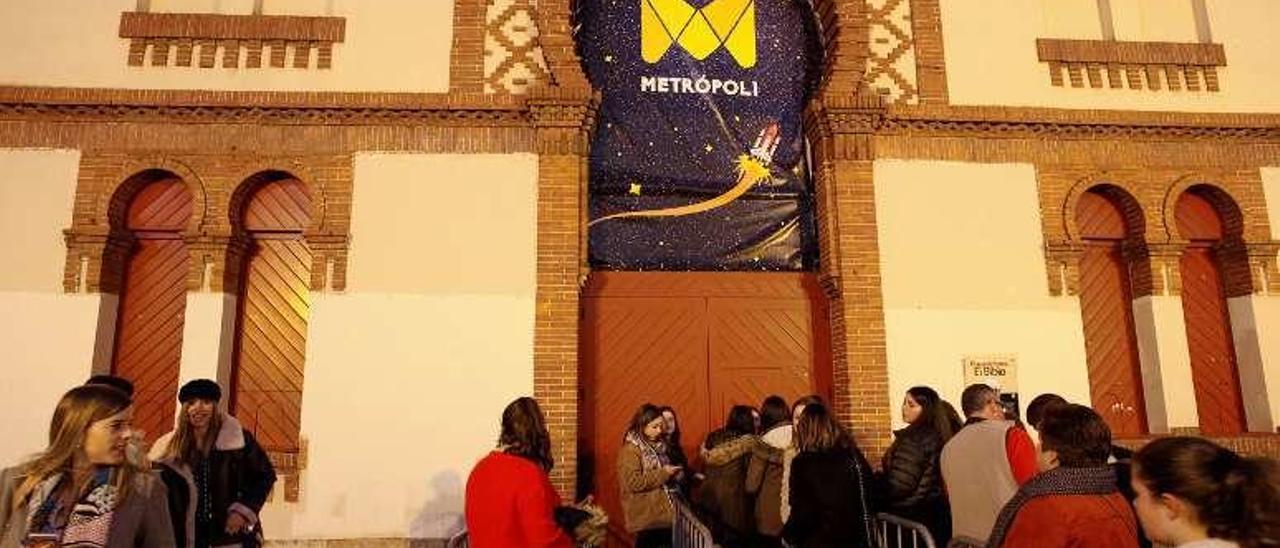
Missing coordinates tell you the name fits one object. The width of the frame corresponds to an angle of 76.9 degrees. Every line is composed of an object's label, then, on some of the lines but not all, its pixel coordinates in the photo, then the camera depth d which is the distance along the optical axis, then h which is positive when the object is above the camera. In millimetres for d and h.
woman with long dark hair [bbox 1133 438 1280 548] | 2240 -213
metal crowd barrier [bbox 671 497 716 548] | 4984 -682
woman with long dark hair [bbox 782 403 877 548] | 4484 -356
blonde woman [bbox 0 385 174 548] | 2795 -183
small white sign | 8953 +569
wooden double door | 9141 +903
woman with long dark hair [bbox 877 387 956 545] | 5164 -304
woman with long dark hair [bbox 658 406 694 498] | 7364 -186
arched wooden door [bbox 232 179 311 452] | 8734 +1280
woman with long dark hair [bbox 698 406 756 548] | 5715 -460
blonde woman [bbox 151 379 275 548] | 4797 -186
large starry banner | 9617 +3516
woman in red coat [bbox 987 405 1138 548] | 3023 -290
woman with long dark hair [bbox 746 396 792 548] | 5703 -423
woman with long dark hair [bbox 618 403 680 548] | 6152 -409
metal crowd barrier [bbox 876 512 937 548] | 4712 -704
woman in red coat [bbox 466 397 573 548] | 3877 -298
